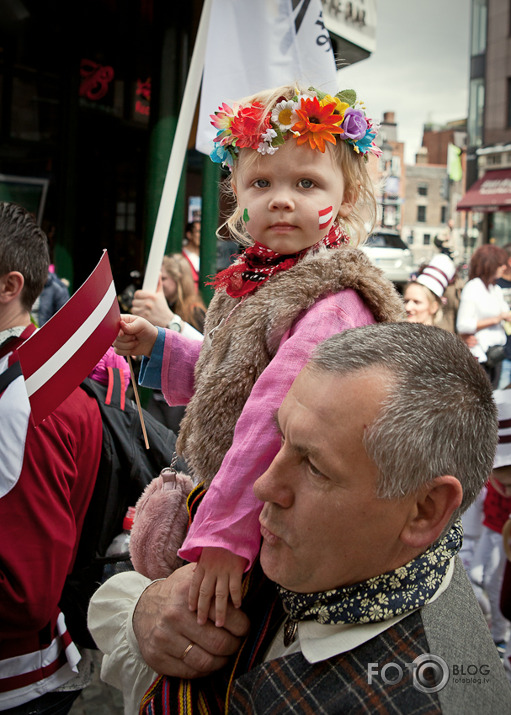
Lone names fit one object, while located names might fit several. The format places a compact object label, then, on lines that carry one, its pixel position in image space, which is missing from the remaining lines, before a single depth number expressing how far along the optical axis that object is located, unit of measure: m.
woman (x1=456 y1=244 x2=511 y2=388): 7.07
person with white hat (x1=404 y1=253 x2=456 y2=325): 5.49
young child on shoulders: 1.46
